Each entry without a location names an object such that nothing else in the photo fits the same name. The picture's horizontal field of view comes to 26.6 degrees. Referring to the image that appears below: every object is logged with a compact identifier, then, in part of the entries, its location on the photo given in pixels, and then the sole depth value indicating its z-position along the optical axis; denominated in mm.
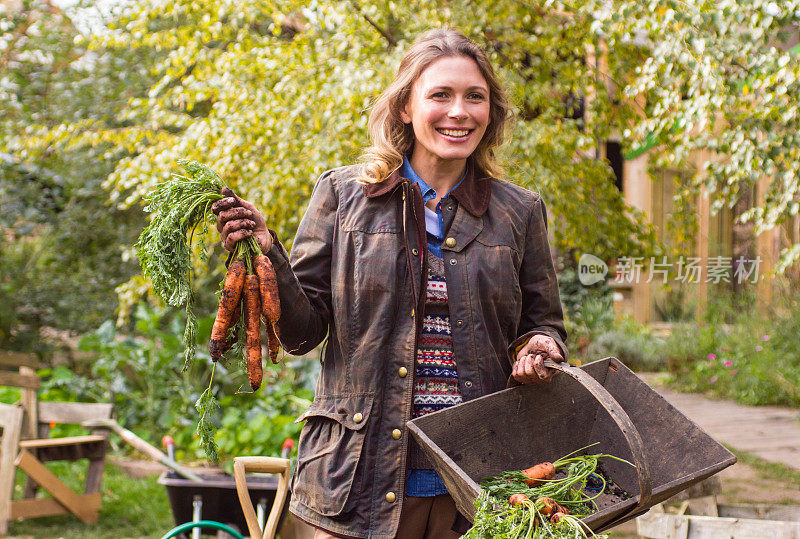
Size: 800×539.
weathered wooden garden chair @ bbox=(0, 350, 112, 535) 4549
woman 2530
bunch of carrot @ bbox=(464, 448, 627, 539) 2276
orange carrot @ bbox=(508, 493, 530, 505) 2349
